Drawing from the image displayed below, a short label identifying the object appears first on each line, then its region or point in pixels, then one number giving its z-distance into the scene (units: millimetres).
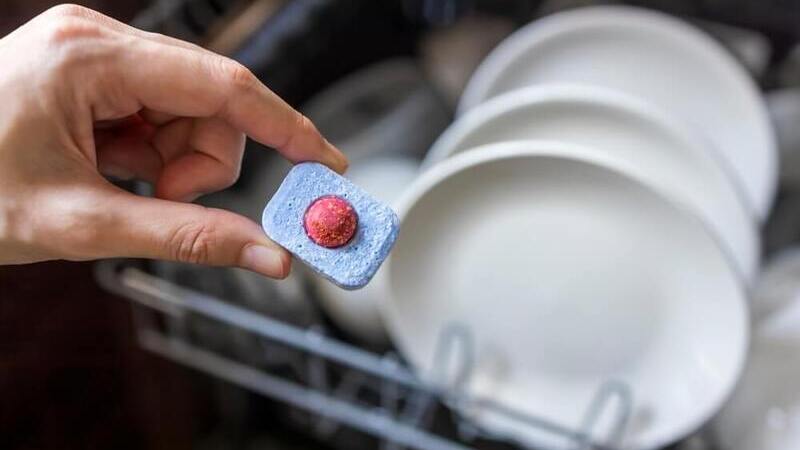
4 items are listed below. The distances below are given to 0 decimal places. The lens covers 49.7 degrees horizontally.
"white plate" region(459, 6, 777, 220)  734
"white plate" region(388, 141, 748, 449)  593
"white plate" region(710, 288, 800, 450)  616
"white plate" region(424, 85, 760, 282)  619
